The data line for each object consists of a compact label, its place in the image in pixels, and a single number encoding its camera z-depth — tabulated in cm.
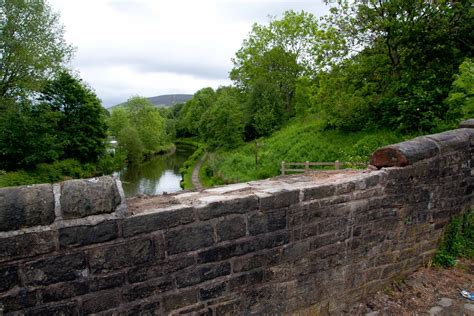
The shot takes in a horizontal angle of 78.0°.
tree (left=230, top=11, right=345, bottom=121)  3278
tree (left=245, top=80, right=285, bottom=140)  3020
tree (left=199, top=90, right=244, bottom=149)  3009
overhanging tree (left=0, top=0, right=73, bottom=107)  1858
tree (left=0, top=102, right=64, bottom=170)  1964
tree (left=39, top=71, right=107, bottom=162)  2581
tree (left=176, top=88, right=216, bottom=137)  5885
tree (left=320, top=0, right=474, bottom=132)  1252
